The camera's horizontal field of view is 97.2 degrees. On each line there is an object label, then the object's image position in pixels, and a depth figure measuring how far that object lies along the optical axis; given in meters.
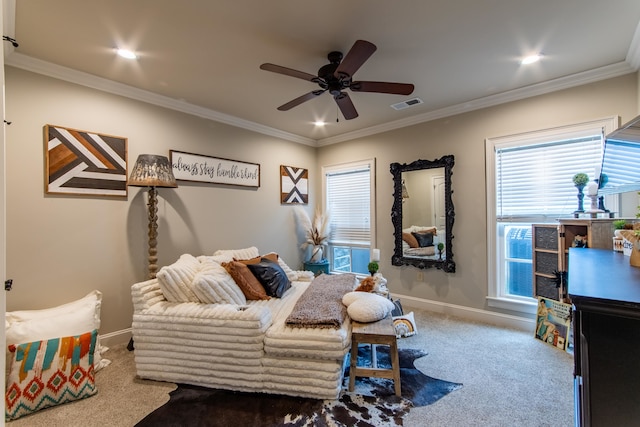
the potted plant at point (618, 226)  1.81
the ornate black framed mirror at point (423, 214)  3.58
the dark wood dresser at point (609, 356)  0.71
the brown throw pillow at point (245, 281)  2.65
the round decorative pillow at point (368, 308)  2.11
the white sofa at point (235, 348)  1.93
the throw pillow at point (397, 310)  3.12
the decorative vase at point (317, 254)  4.57
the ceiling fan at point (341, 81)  1.96
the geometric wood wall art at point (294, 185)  4.45
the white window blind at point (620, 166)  1.64
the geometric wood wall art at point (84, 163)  2.48
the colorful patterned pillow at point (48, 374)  1.83
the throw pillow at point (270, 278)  2.78
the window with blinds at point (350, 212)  4.47
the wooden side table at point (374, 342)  1.96
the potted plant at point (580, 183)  2.54
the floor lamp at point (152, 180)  2.62
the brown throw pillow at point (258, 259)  2.90
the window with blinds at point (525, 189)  2.78
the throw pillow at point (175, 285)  2.29
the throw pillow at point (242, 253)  3.20
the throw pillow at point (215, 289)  2.25
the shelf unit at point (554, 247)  2.26
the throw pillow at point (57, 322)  2.00
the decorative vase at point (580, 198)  2.57
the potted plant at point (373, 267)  2.92
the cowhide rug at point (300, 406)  1.76
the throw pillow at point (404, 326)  2.90
